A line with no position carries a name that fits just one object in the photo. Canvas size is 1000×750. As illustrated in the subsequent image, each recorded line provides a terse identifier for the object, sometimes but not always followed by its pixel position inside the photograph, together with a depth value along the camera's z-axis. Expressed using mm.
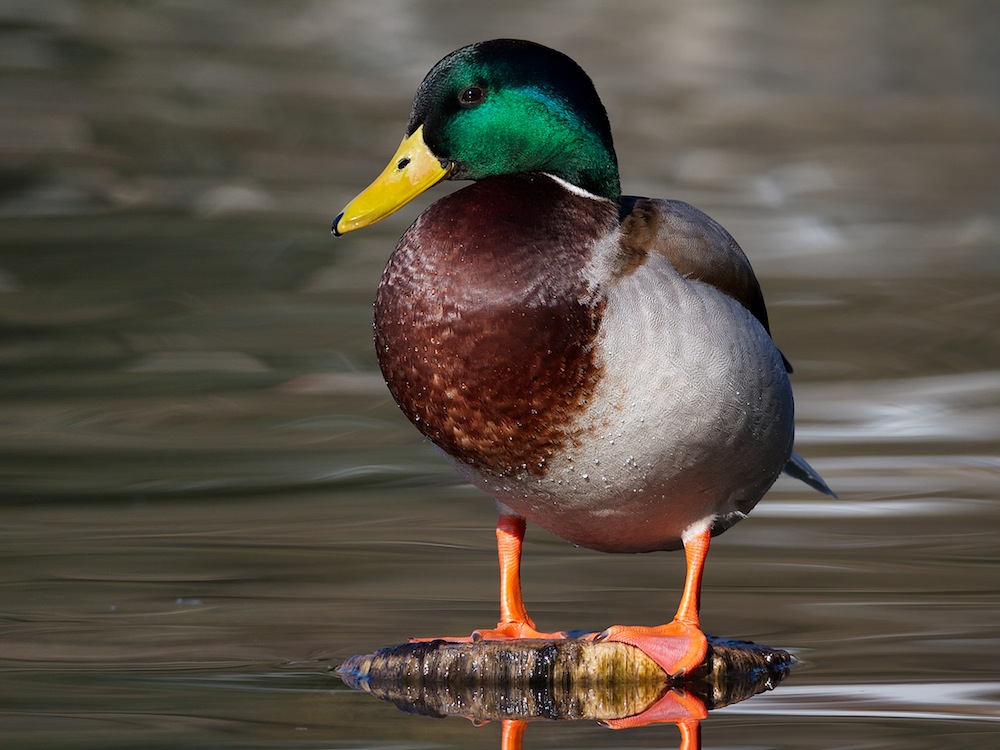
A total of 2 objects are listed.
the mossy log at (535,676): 8281
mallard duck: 8234
